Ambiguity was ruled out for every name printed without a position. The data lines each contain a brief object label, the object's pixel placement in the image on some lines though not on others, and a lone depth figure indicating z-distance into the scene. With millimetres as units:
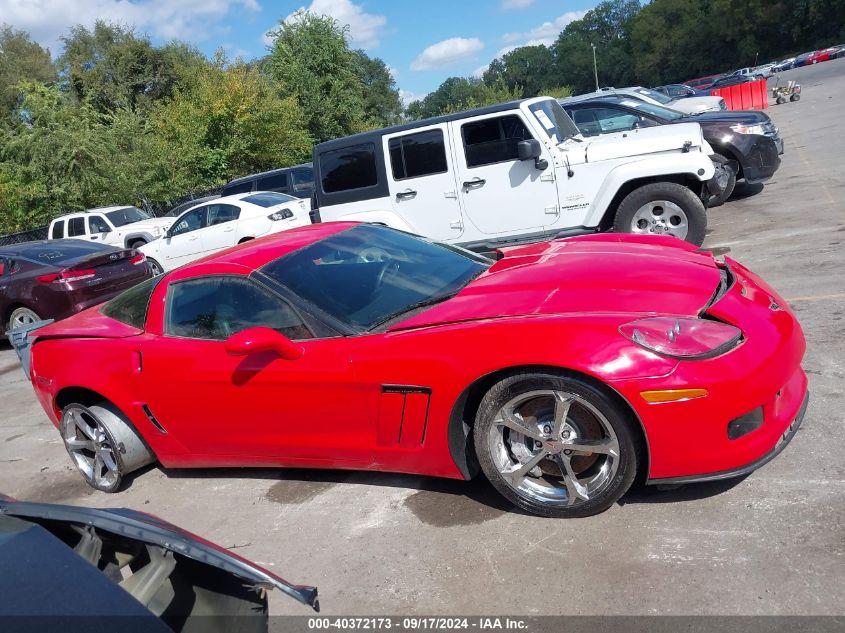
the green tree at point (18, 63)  45281
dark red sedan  9984
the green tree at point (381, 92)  58275
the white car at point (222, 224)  12977
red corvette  3146
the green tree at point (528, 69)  133625
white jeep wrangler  8297
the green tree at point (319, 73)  38625
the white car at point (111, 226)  18547
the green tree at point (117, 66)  48594
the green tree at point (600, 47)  121562
